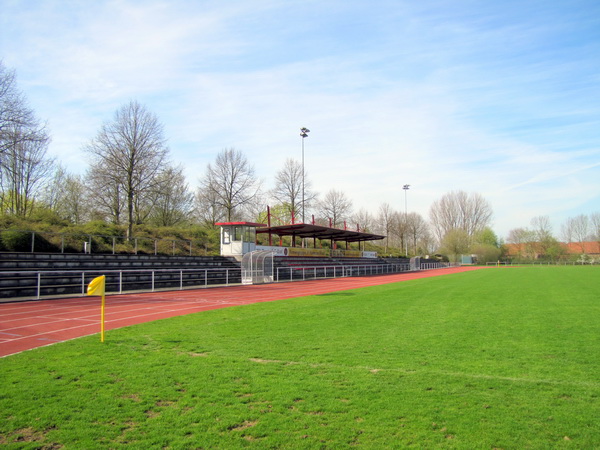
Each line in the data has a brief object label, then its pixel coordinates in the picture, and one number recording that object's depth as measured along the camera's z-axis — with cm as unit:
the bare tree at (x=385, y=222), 8650
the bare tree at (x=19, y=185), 3249
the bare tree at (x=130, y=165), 3331
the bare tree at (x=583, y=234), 10719
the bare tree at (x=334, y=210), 6731
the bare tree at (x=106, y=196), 3341
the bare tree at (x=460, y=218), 10012
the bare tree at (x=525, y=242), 9144
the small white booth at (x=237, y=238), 3378
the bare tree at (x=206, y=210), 4994
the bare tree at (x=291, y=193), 5925
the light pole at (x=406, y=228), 8869
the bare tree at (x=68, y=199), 3822
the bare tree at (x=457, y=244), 8975
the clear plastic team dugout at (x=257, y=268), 2731
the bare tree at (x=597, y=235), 10378
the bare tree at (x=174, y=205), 4391
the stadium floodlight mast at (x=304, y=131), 5038
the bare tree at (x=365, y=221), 8669
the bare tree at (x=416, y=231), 9475
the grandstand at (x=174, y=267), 1702
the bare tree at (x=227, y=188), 4866
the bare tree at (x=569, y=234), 10839
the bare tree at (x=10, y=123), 2198
